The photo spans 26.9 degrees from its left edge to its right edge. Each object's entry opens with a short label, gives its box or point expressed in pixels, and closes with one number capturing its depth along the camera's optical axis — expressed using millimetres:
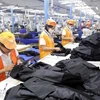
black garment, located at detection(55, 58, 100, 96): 1965
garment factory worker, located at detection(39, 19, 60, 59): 4473
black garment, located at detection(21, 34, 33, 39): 8777
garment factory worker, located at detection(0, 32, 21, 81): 2580
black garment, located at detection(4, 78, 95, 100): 1634
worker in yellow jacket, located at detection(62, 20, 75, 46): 6576
